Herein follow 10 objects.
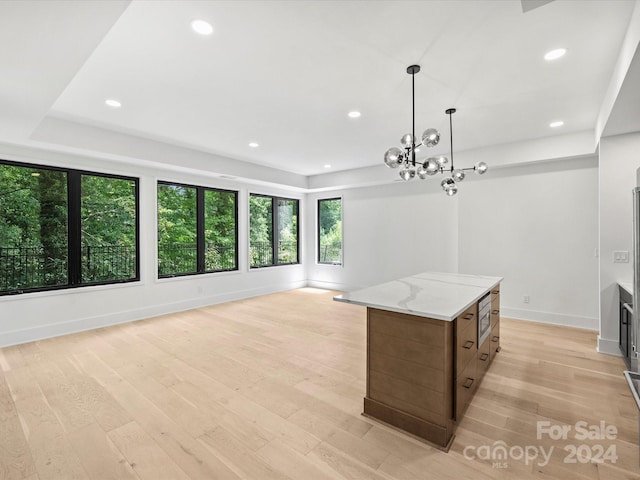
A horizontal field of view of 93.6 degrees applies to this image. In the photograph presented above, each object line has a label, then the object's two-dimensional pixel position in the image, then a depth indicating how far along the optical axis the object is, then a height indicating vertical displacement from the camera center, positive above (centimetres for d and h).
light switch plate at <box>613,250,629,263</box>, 350 -23
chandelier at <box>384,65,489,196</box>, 261 +75
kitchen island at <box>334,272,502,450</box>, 199 -86
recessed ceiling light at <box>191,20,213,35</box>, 206 +149
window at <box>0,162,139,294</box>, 396 +18
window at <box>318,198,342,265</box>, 774 +20
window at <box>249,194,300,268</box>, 707 +20
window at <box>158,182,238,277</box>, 549 +19
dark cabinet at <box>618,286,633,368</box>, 307 -94
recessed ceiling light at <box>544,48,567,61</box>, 239 +149
